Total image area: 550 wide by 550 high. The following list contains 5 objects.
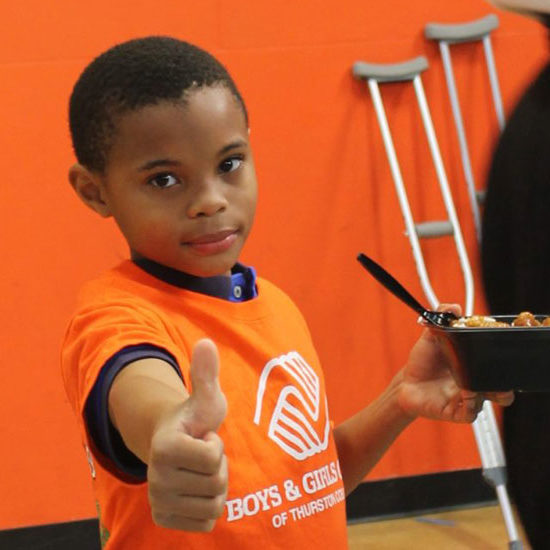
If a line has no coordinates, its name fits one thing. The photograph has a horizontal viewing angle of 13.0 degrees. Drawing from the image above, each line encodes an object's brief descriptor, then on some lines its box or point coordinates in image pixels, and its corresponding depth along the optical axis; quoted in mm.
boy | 2603
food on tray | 2160
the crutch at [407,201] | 4779
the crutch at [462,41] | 4940
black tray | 2228
